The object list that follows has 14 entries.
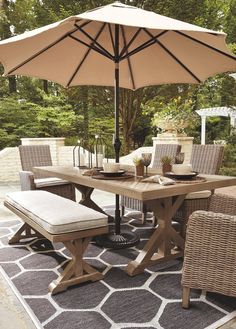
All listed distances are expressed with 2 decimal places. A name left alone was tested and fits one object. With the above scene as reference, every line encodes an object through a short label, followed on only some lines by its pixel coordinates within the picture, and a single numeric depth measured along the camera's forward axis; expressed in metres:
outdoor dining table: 2.38
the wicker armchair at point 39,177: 3.86
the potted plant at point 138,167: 2.95
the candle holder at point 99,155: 3.27
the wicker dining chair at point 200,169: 3.28
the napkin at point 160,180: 2.52
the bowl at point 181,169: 2.77
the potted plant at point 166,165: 2.98
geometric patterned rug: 2.05
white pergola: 11.91
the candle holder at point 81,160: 3.66
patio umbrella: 2.49
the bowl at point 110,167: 2.96
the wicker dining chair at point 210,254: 2.00
